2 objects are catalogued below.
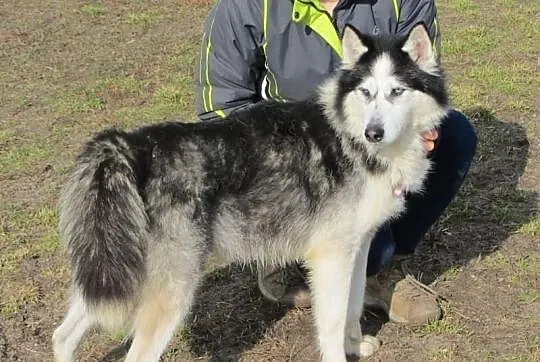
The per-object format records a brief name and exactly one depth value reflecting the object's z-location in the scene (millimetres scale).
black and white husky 3131
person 4059
